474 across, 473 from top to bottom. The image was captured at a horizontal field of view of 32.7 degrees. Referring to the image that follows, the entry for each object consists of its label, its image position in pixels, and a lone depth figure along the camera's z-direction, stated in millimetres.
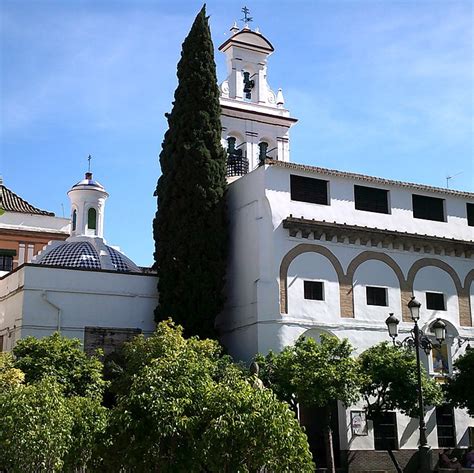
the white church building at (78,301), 27578
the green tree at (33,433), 13859
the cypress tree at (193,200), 27828
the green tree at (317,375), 23281
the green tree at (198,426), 13172
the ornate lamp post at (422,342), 19219
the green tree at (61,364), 22844
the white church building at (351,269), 27719
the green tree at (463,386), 25938
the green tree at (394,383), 24406
